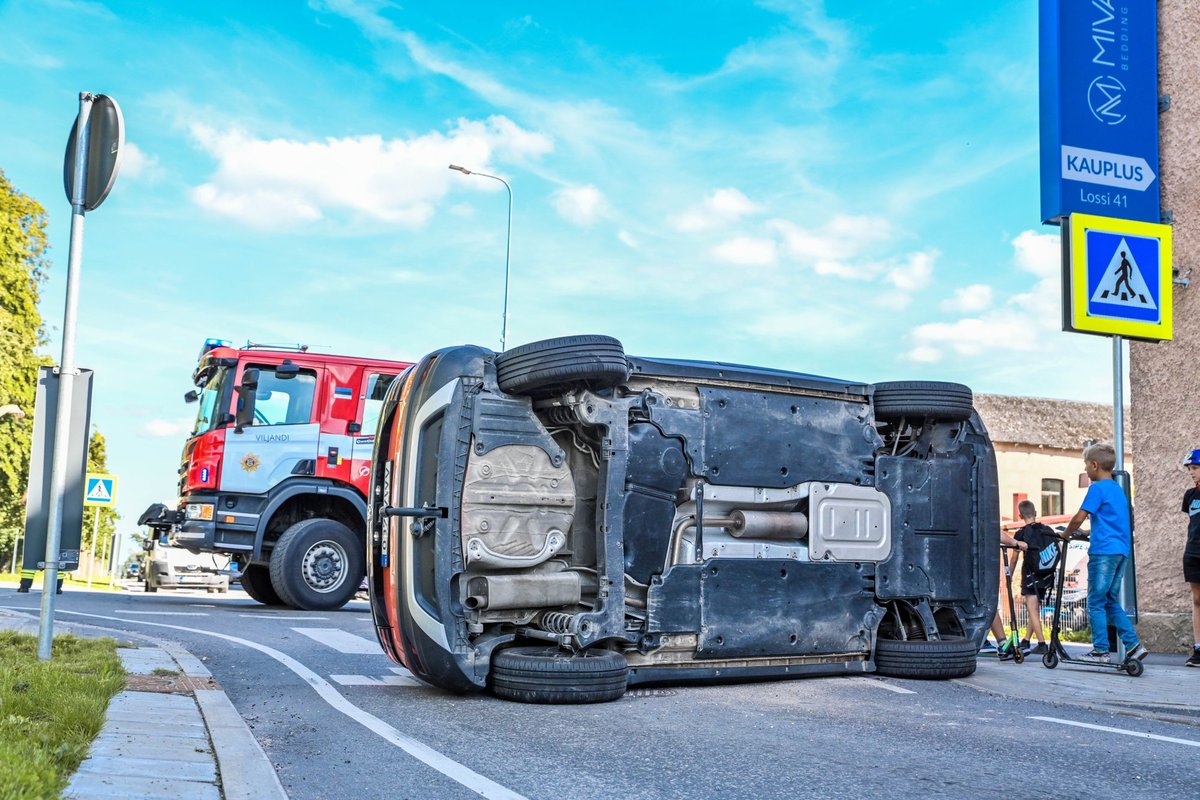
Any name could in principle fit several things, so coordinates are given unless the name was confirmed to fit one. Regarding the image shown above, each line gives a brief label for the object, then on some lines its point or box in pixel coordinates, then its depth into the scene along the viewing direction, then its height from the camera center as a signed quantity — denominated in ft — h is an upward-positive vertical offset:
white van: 85.30 -4.44
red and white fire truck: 43.73 +1.87
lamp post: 82.23 +17.28
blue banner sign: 38.19 +14.94
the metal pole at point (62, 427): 21.66 +1.63
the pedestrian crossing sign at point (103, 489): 68.23 +1.34
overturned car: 20.89 +0.08
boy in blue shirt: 27.20 -0.30
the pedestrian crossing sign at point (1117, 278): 35.24 +8.30
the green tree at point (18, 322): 103.14 +17.54
